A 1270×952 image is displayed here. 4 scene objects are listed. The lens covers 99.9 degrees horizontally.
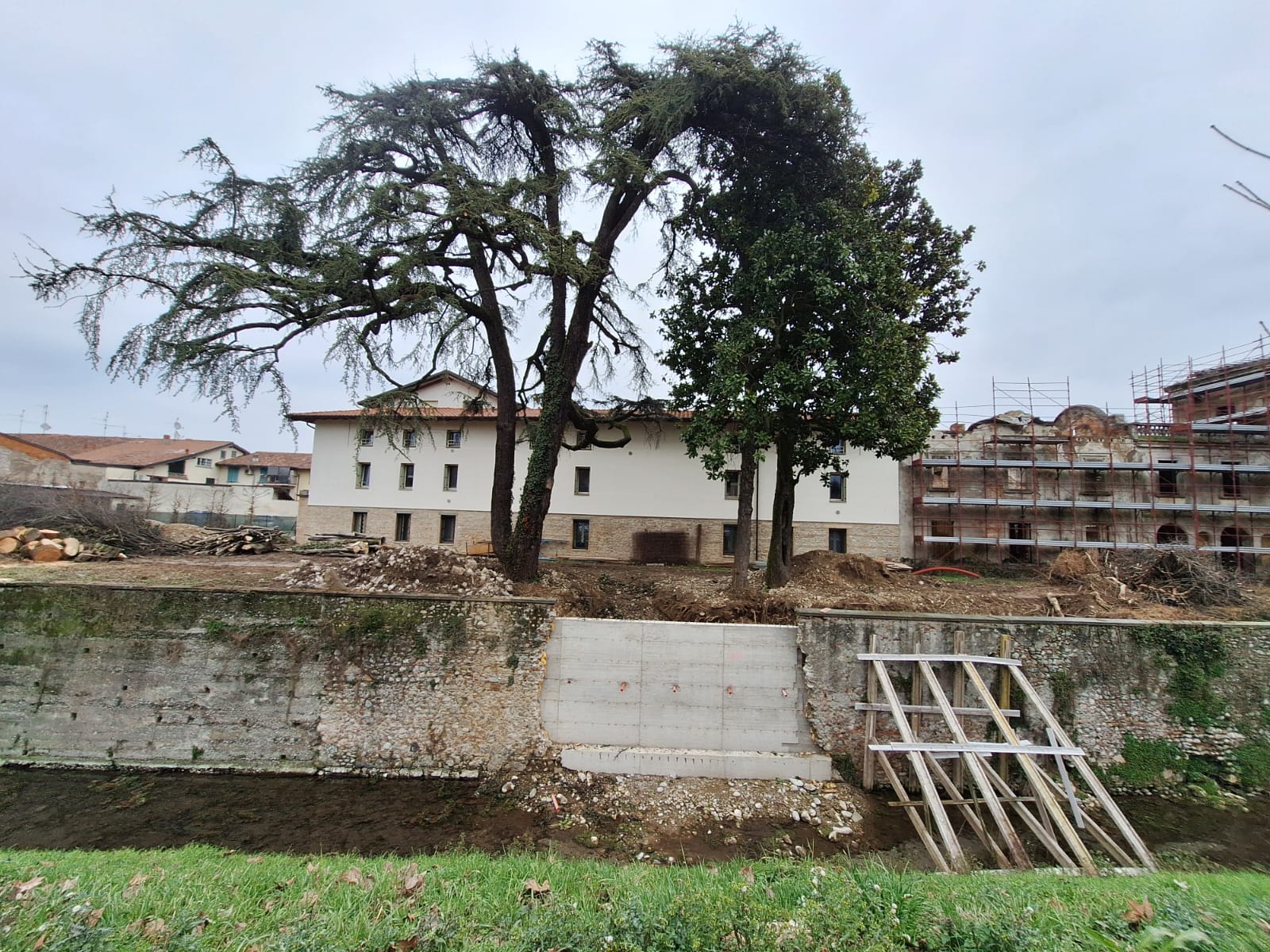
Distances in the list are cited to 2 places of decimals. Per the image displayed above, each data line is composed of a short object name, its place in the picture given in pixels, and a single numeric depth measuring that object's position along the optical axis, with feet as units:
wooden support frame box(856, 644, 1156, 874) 22.39
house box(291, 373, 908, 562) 69.82
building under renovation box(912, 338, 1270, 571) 66.54
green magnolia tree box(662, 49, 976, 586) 39.63
